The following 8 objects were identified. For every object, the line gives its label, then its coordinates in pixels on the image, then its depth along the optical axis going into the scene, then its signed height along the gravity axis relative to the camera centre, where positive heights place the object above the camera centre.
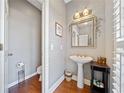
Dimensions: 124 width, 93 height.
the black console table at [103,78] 1.41 -0.70
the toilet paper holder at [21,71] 2.04 -0.78
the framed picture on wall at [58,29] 1.84 +0.48
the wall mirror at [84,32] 1.95 +0.42
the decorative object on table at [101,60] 1.62 -0.36
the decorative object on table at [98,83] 1.51 -0.86
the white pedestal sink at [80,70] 1.83 -0.68
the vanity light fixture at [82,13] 2.01 +1.00
